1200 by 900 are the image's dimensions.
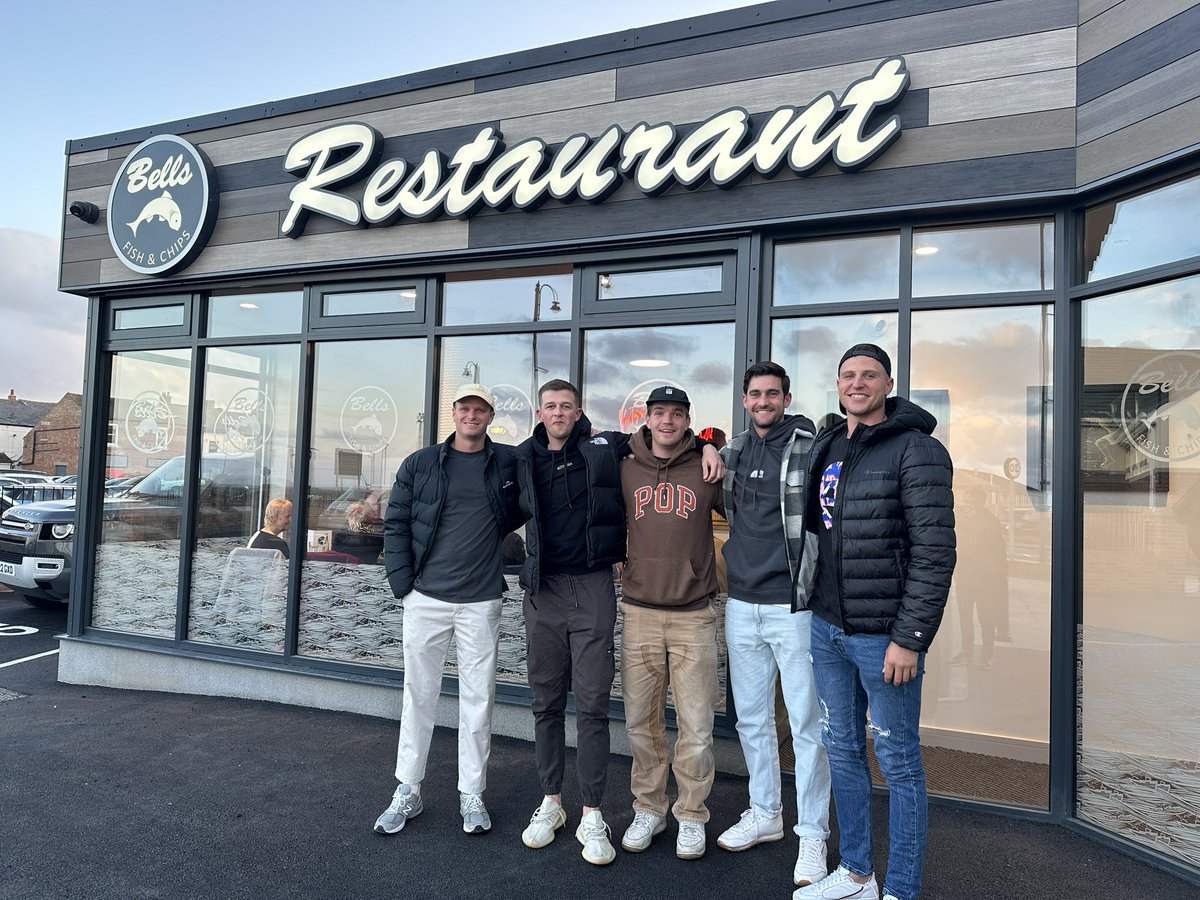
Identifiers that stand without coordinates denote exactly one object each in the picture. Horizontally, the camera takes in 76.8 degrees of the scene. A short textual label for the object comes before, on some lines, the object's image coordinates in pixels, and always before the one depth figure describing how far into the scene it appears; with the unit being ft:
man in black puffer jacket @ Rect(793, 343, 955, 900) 8.46
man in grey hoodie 10.27
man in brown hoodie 10.85
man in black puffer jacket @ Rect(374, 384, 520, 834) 11.73
